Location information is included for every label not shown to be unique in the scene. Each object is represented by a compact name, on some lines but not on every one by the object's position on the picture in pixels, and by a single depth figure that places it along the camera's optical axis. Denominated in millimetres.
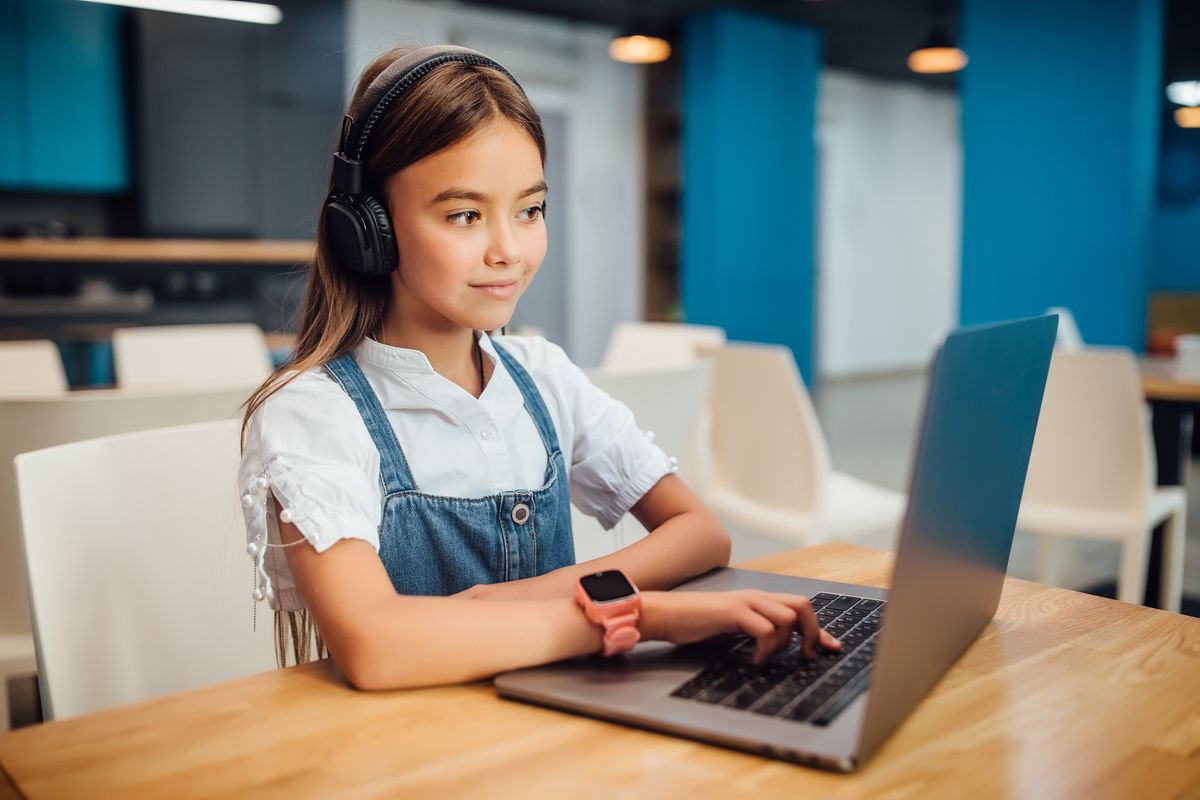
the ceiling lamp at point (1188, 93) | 7672
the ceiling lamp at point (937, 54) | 6250
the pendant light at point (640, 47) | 6141
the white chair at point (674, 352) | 2701
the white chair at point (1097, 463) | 2357
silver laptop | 590
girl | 765
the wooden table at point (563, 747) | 588
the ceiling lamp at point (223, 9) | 5543
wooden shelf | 5320
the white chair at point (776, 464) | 2311
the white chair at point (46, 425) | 1491
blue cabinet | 5367
